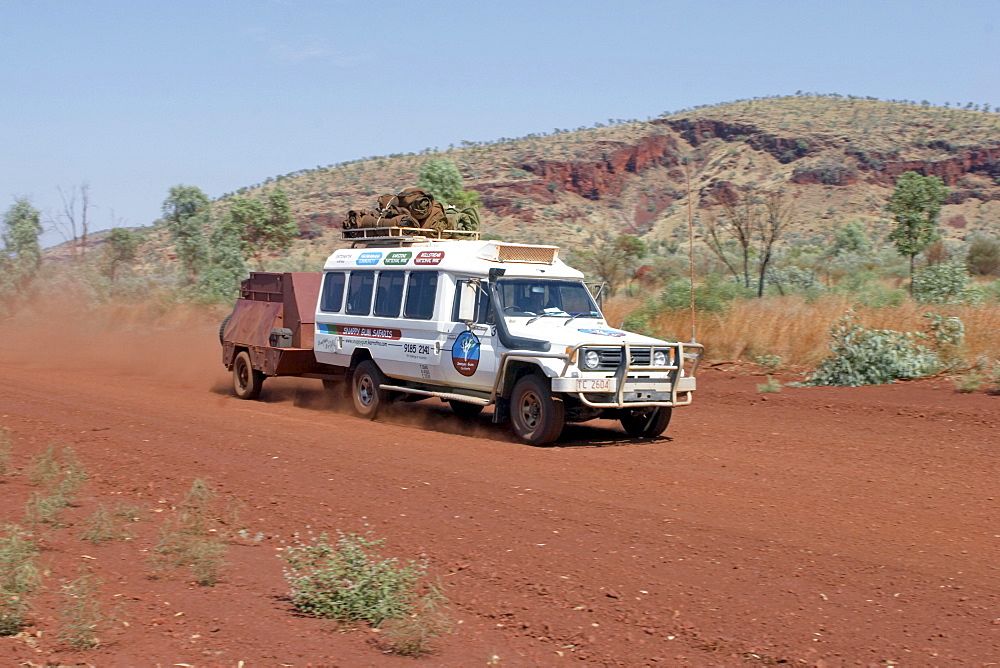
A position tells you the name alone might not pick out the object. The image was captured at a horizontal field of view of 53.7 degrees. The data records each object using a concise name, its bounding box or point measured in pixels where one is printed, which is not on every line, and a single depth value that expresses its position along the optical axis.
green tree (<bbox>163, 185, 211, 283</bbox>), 50.78
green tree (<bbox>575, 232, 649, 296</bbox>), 35.16
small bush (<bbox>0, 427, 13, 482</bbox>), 9.55
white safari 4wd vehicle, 11.39
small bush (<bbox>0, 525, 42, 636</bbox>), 5.27
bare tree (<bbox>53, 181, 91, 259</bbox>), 42.53
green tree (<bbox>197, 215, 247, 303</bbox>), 36.25
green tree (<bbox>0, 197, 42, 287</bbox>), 37.72
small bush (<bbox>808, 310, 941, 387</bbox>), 16.16
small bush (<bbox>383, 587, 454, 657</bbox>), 5.25
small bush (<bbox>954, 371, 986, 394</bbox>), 14.63
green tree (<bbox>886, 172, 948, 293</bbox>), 33.97
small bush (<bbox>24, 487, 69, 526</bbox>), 7.60
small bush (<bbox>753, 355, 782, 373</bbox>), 18.25
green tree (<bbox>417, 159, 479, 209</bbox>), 50.19
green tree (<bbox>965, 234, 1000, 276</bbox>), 38.31
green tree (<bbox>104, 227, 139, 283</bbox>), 45.66
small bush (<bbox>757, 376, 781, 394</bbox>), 15.98
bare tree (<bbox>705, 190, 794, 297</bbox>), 27.84
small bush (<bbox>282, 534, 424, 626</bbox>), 5.79
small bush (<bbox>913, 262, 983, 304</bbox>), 23.58
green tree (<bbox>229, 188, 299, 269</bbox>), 50.62
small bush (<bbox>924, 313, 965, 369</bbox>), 16.52
